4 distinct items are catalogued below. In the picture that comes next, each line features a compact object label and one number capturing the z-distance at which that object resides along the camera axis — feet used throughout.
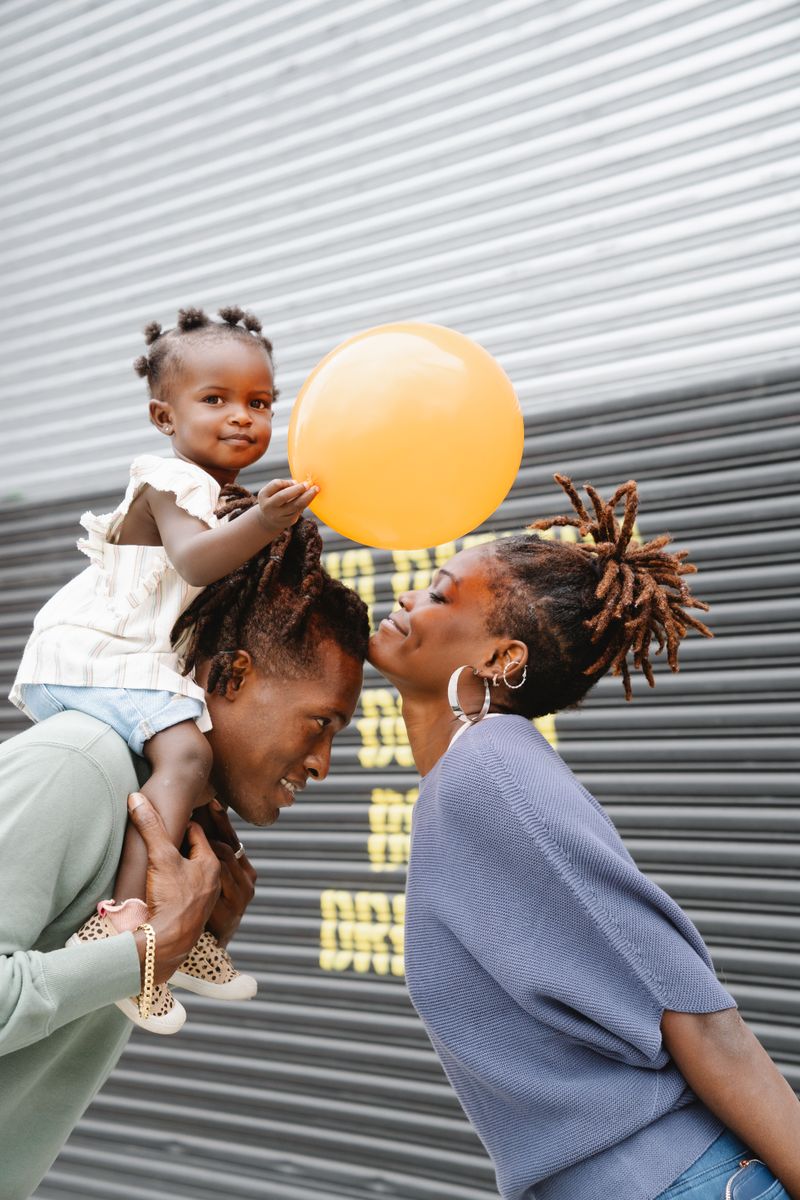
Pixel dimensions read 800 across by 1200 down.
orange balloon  6.39
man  5.77
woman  6.18
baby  6.47
